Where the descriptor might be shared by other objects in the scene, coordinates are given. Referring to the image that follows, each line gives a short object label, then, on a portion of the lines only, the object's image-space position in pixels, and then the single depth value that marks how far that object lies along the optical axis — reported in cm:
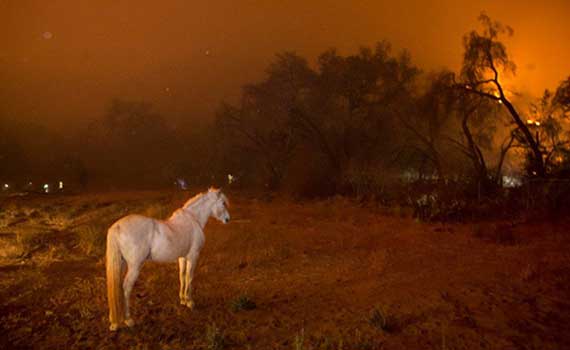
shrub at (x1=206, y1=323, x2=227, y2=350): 479
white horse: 516
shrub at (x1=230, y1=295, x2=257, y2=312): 611
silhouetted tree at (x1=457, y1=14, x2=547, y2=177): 1831
